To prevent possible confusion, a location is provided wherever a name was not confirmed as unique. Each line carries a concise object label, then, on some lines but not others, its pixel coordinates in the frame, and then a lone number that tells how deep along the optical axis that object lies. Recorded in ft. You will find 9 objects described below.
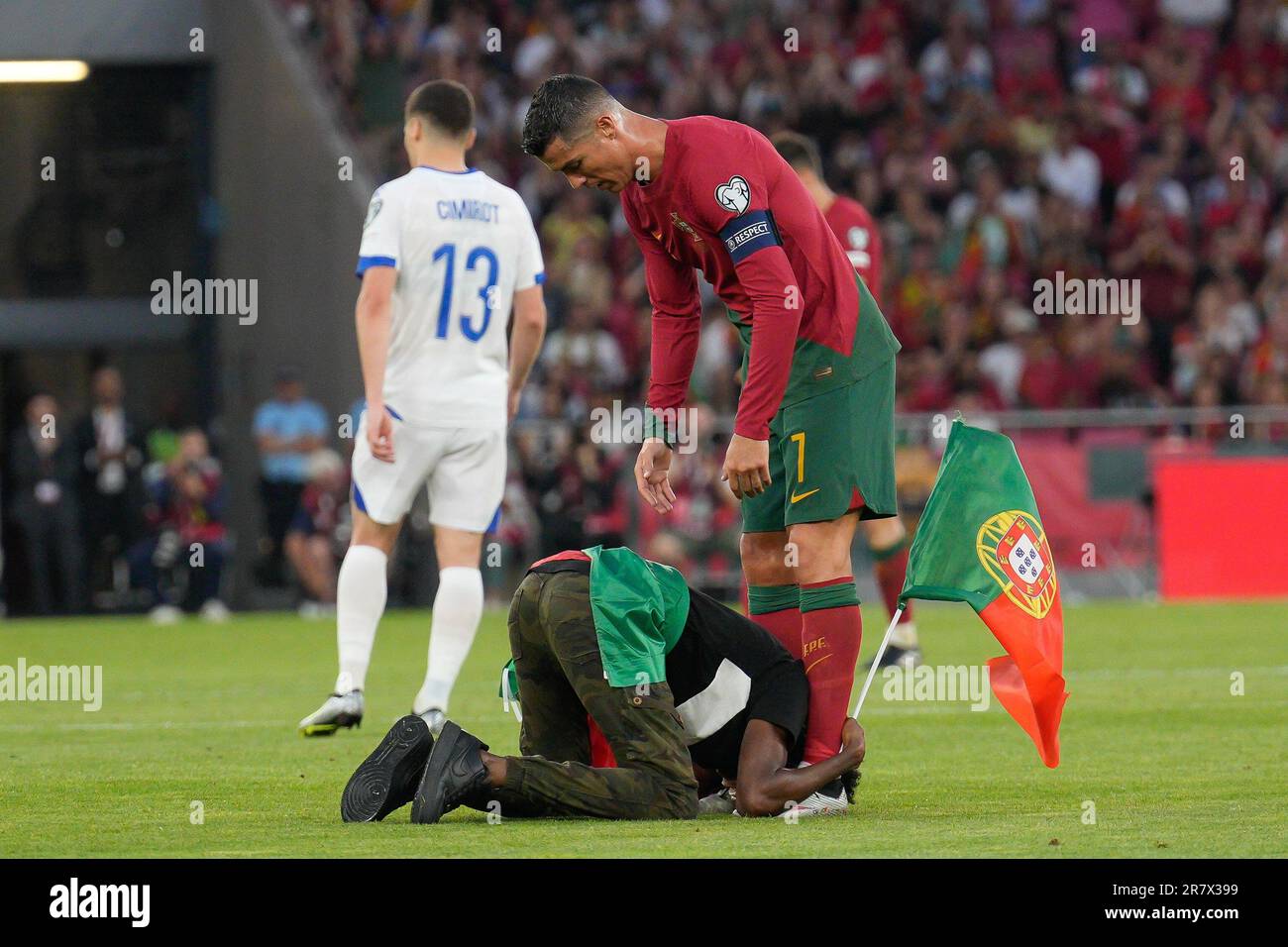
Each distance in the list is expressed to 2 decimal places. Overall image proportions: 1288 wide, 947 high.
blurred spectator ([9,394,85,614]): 60.95
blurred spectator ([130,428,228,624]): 60.29
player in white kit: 27.94
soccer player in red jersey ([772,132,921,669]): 34.27
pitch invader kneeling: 19.44
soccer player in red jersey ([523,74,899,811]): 20.56
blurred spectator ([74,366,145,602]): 61.82
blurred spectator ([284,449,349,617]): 61.05
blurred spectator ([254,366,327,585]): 62.18
